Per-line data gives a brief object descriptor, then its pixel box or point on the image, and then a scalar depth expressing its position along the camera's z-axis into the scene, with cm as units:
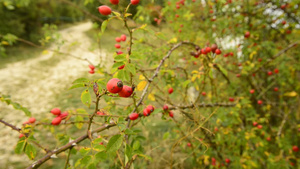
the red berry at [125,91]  25
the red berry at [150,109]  33
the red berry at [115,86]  23
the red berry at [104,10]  28
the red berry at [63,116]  41
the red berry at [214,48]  48
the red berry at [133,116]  32
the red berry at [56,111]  40
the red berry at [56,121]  39
